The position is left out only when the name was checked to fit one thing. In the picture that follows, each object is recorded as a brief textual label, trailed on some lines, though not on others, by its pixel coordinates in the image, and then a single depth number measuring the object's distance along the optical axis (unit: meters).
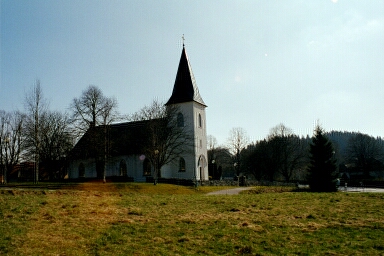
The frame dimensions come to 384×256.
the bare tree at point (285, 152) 66.12
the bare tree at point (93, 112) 38.75
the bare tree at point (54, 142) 43.90
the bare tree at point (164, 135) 38.66
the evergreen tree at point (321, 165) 32.56
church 46.00
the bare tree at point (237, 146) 71.50
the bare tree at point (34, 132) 40.24
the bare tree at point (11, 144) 48.53
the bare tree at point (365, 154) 75.88
